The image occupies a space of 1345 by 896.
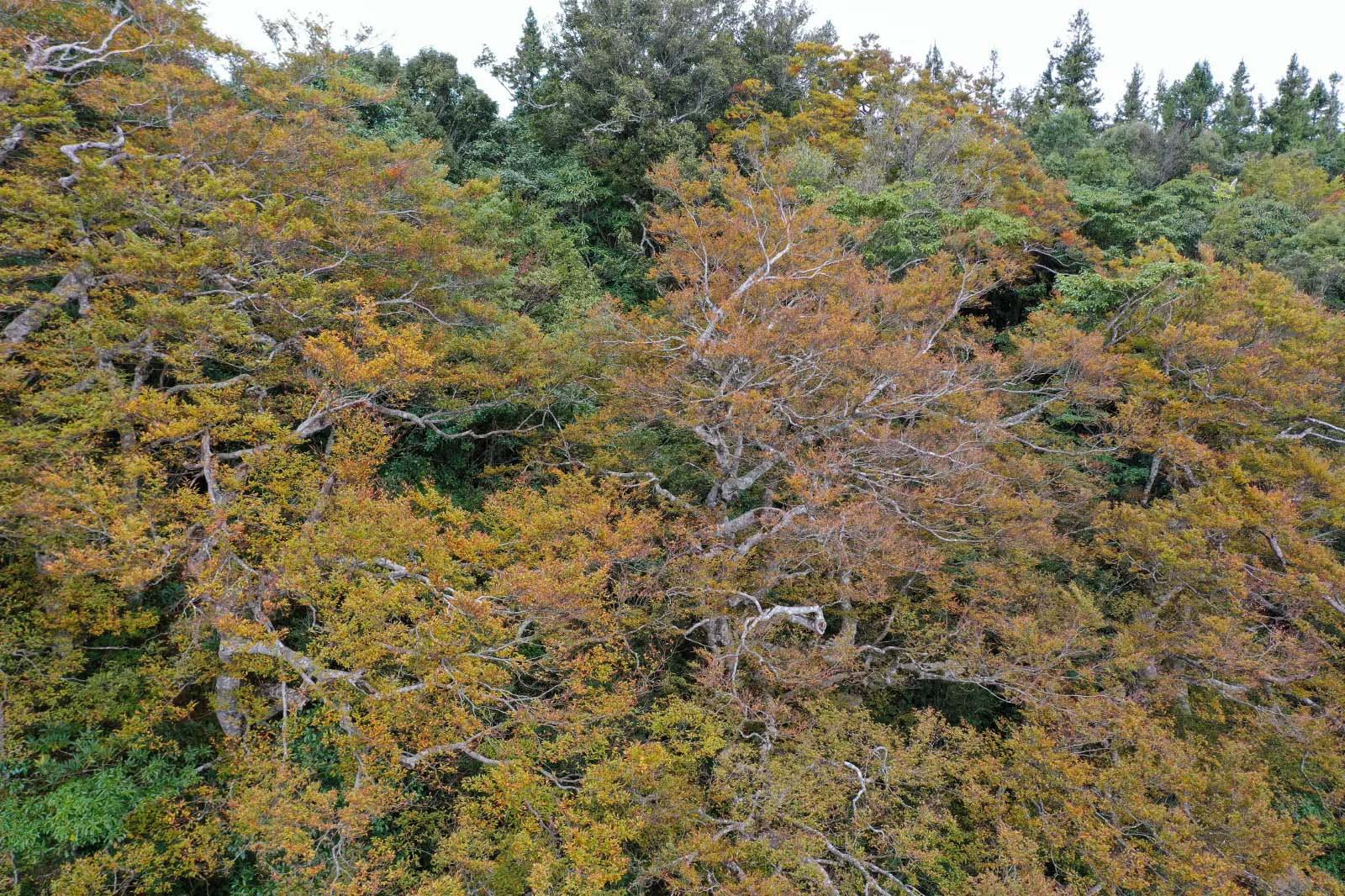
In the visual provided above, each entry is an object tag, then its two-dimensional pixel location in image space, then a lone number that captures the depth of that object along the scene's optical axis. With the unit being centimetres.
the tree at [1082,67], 3475
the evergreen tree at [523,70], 2284
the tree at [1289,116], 3177
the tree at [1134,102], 3528
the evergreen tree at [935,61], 2898
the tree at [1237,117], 3322
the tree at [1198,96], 3544
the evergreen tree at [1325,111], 3272
